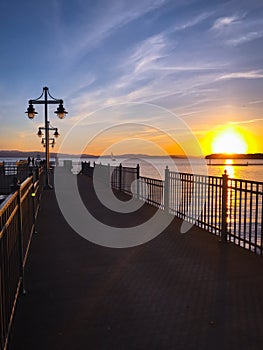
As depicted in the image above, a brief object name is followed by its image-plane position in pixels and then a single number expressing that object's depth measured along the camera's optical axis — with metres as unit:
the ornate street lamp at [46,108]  17.27
